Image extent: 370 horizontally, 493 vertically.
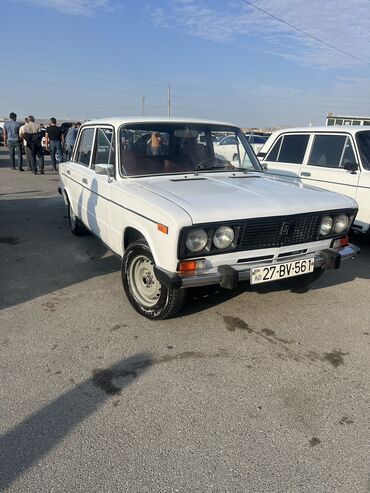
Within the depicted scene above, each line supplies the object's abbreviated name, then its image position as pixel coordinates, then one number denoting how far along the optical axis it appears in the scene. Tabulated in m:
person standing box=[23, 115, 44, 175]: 13.52
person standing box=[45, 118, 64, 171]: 14.13
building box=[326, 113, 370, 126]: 20.20
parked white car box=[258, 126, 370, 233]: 5.99
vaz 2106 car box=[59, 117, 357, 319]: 3.16
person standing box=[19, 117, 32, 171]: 13.56
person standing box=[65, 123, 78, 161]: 13.63
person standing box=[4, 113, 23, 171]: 14.00
